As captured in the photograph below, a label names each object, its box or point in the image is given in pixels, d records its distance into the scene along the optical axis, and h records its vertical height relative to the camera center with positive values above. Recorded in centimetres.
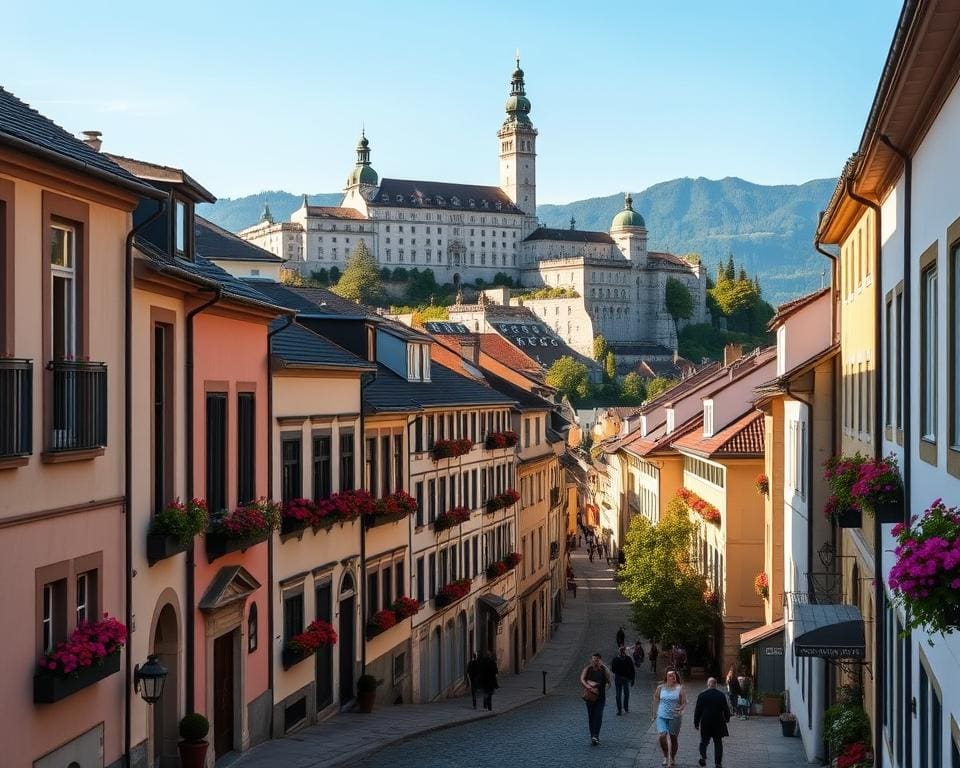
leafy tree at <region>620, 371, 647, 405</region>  19406 +2
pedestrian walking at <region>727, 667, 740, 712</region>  3700 -732
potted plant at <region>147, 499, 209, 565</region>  1683 -154
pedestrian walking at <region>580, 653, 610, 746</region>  2467 -497
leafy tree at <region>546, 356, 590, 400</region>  18375 +179
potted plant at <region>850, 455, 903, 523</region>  1371 -93
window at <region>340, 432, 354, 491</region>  2742 -126
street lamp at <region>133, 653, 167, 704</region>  1600 -305
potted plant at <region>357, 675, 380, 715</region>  2792 -558
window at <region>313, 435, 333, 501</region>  2566 -130
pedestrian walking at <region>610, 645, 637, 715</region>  3222 -613
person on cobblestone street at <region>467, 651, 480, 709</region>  3336 -629
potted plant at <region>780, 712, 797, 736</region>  2916 -646
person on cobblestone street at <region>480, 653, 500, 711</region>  3297 -627
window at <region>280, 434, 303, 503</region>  2378 -119
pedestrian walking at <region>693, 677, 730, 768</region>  2167 -472
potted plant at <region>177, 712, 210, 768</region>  1797 -417
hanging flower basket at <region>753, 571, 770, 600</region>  3756 -490
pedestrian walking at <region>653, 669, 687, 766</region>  2152 -464
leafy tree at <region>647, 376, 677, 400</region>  18450 +89
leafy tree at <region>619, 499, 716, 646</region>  4469 -603
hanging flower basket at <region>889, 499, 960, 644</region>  800 -99
